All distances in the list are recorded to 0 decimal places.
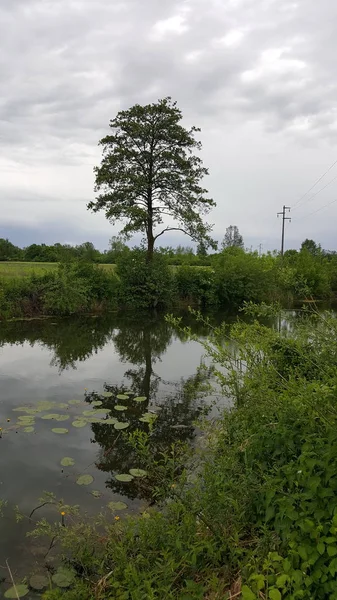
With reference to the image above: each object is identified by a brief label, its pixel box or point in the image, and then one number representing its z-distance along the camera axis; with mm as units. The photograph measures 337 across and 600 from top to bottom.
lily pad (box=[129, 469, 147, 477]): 5419
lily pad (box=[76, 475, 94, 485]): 5246
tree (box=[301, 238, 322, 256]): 52478
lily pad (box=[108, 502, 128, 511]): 4703
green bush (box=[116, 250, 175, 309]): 23062
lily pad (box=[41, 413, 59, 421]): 7242
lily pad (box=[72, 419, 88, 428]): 6977
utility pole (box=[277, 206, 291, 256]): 41356
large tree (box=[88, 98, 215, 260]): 22000
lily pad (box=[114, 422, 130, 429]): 6923
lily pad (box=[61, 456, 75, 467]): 5716
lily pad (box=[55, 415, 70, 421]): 7215
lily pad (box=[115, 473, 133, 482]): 5332
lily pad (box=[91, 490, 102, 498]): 4953
